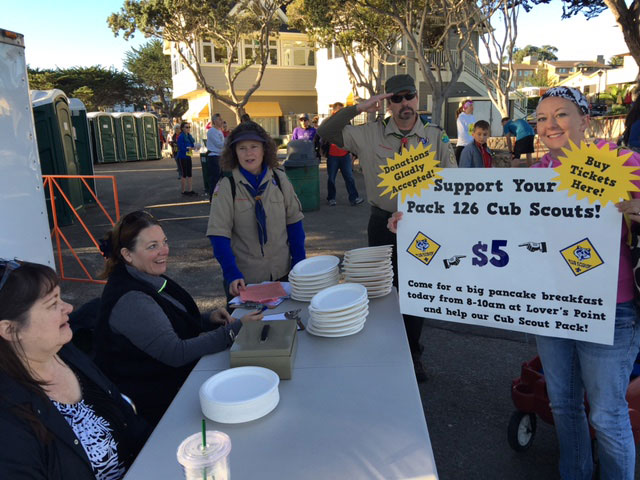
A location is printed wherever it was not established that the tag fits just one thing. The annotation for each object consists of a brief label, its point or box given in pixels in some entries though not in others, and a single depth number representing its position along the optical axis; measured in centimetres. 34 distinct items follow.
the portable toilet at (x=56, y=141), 1003
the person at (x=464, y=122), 1063
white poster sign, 207
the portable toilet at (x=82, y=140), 1262
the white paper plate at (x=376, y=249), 318
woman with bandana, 211
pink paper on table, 312
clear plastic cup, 133
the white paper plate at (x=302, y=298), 308
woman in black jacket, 157
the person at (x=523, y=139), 719
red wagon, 281
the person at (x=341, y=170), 1082
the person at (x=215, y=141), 1159
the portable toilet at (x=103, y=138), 2362
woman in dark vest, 245
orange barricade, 686
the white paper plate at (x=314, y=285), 308
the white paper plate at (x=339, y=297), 255
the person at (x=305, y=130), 1180
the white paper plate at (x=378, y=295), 307
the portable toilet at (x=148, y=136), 2567
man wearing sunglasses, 354
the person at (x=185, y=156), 1318
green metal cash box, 212
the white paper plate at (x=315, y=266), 316
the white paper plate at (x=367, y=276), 308
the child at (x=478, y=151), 677
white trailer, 467
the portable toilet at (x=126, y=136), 2467
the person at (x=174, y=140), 1491
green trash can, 997
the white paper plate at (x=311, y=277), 308
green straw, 132
